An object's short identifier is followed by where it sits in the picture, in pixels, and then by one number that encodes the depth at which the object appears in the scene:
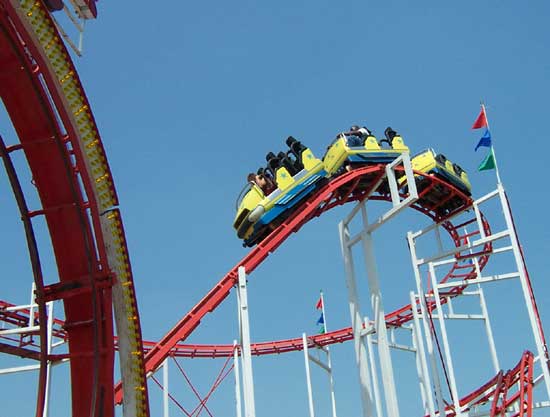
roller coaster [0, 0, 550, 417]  5.72
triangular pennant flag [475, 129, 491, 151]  13.30
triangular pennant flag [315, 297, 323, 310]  19.02
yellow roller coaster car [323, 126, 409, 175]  11.75
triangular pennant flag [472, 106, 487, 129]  13.57
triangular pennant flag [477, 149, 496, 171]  13.06
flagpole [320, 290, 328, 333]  18.32
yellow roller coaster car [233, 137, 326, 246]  11.45
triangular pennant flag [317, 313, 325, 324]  18.53
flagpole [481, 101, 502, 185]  12.23
